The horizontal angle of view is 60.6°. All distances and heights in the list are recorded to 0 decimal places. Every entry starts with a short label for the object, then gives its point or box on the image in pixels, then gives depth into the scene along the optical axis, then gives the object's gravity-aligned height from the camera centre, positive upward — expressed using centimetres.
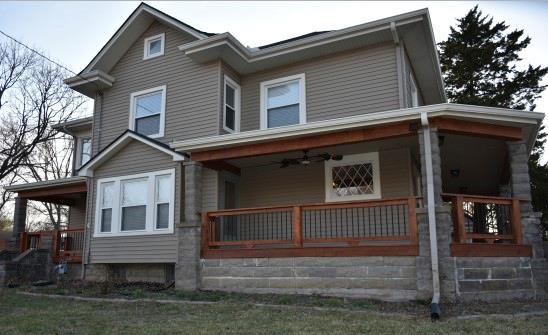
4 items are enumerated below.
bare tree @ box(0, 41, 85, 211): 2317 +747
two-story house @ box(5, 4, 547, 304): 815 +189
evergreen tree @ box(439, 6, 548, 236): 2358 +907
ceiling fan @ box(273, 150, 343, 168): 1067 +201
